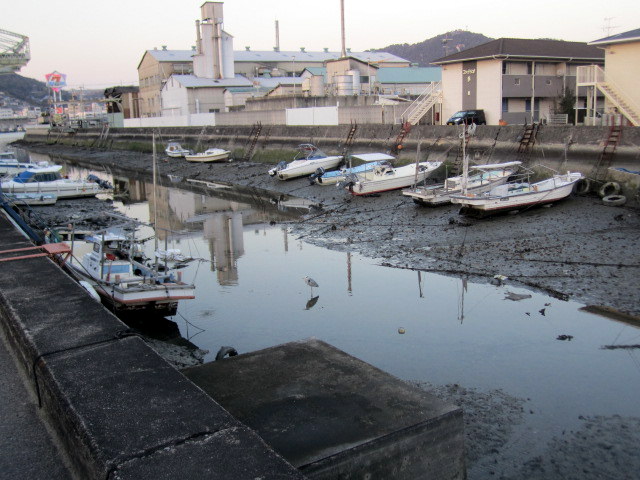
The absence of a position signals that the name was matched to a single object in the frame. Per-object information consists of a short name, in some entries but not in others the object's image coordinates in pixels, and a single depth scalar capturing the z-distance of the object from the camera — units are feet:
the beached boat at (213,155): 153.79
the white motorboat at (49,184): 109.09
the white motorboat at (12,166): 133.77
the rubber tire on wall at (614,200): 71.92
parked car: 116.85
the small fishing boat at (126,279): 46.39
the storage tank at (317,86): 172.55
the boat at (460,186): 81.51
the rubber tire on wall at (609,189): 74.64
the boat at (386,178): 94.79
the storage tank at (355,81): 160.25
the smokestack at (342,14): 171.42
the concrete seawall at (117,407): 11.48
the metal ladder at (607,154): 79.56
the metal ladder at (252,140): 153.36
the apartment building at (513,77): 118.01
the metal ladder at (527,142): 90.84
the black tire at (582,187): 78.23
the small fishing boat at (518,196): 72.23
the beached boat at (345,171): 101.34
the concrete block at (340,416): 16.17
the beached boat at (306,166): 116.26
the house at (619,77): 93.66
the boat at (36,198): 106.01
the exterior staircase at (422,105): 127.75
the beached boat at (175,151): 171.48
